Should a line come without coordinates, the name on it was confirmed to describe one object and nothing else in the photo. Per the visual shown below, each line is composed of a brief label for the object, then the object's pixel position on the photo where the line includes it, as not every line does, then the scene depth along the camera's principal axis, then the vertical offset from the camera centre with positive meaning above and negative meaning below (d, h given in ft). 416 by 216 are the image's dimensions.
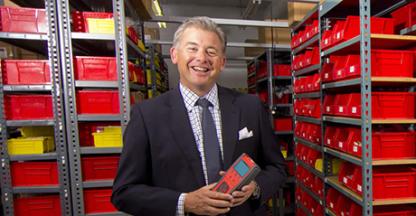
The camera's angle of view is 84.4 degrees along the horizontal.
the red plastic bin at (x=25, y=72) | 6.11 +0.95
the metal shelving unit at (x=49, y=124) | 6.11 -0.60
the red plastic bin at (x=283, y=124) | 12.84 -1.41
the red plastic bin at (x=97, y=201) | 6.59 -2.76
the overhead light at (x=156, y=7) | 12.61 +5.53
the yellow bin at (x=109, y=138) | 6.59 -0.95
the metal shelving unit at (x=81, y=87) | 6.18 +0.49
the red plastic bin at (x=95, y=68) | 6.35 +1.04
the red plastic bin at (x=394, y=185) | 5.65 -2.21
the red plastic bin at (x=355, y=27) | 5.72 +1.77
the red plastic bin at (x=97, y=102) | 6.45 +0.10
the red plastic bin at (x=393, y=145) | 5.68 -1.23
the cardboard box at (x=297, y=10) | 11.01 +4.30
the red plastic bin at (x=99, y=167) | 6.59 -1.80
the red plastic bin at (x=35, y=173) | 6.41 -1.86
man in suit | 2.97 -0.56
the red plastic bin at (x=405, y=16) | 6.00 +2.14
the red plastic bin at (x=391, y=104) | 5.64 -0.22
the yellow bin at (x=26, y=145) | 6.30 -1.06
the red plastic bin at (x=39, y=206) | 6.47 -2.81
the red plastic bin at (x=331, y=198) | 7.20 -3.20
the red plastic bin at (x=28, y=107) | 6.24 +0.02
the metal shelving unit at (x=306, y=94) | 7.93 +0.14
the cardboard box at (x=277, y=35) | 13.69 +3.87
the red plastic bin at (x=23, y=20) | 6.03 +2.31
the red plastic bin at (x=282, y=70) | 12.69 +1.61
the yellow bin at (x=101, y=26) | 6.39 +2.21
